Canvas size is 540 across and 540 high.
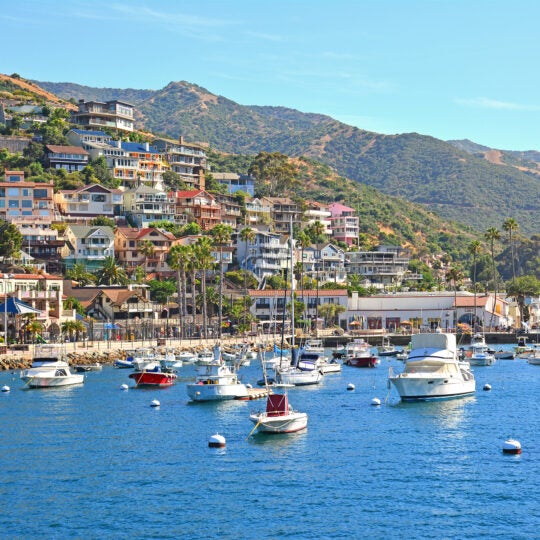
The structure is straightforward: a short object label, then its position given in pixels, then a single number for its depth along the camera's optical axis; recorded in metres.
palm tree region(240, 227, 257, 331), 184.00
